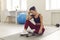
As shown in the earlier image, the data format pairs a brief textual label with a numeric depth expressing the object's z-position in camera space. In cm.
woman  308
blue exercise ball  627
